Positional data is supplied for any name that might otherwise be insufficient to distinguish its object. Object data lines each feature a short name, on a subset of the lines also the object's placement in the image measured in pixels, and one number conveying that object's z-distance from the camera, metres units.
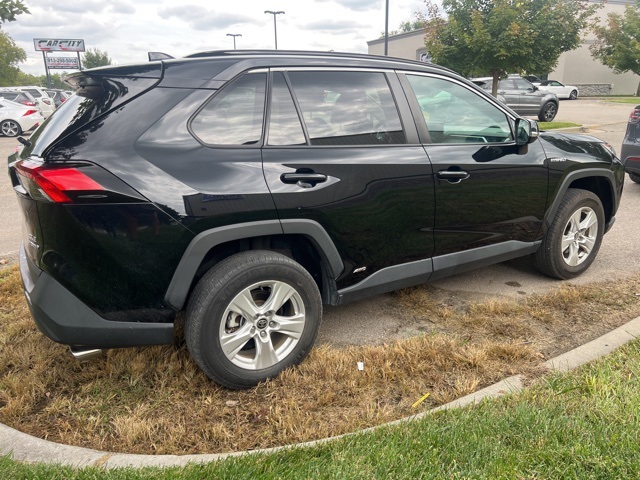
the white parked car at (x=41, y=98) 20.03
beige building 42.16
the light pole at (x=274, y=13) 42.72
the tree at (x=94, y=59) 67.88
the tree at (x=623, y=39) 34.28
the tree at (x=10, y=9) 12.98
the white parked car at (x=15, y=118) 18.39
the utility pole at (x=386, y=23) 24.29
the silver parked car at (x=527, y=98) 18.45
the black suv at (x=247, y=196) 2.47
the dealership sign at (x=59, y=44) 55.91
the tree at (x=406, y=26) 108.14
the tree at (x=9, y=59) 45.34
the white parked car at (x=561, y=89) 32.75
